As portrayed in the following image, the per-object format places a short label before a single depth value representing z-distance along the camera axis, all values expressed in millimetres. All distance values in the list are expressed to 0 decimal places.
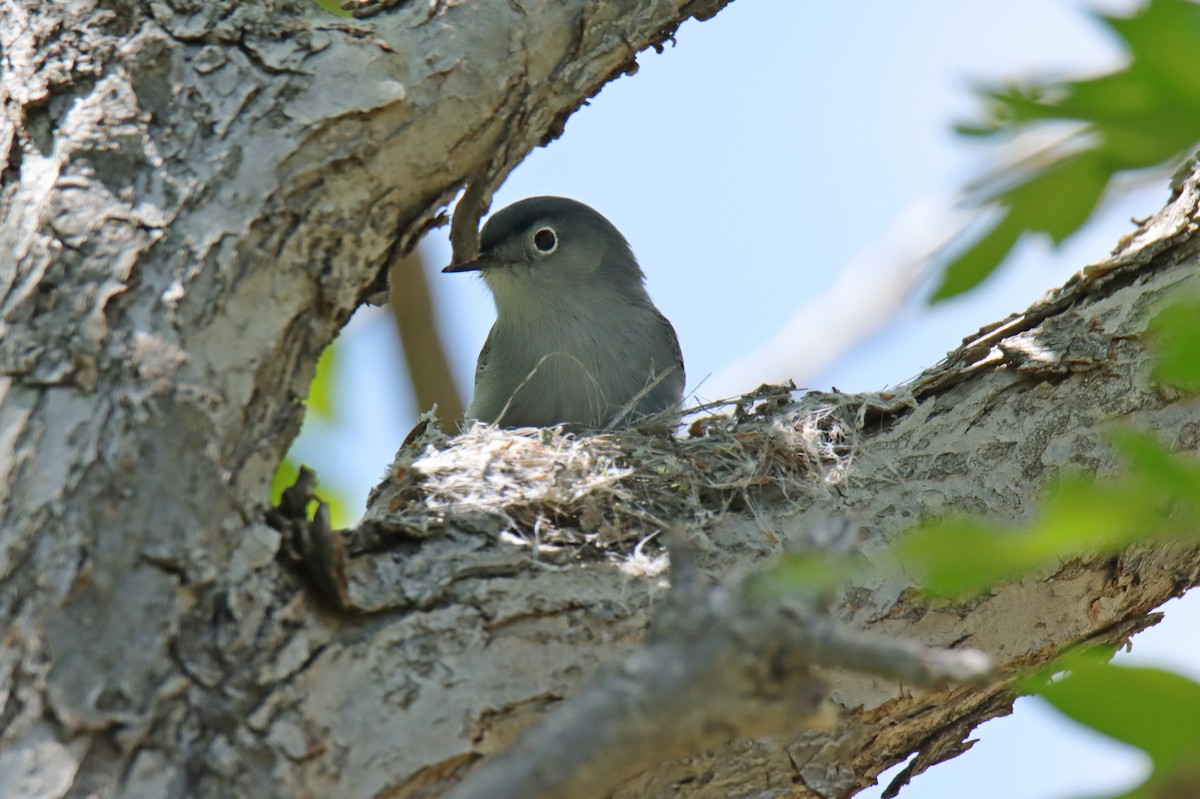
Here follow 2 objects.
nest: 2975
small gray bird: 3051
